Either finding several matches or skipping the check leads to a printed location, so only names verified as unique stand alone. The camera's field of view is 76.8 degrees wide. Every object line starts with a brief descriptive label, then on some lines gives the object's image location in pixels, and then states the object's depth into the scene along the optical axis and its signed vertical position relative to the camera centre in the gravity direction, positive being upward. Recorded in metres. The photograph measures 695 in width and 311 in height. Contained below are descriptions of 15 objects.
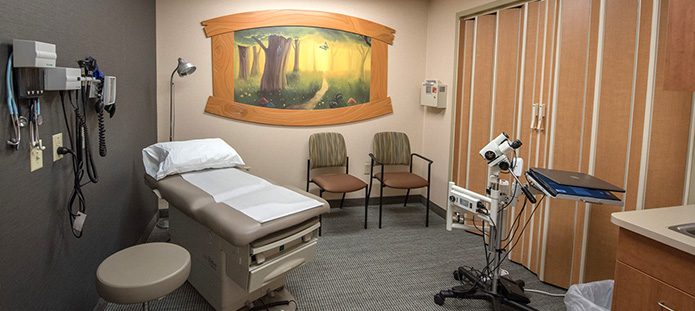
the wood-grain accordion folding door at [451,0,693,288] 2.37 +0.07
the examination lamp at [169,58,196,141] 3.52 +0.25
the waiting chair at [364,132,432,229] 4.52 -0.35
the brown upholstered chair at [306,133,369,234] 4.01 -0.45
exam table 2.12 -0.71
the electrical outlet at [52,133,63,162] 1.88 -0.17
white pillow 2.87 -0.33
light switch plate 1.69 -0.21
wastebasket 2.38 -0.94
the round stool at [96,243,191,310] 1.79 -0.71
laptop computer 2.09 -0.35
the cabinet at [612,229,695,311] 1.68 -0.62
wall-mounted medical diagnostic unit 1.53 +0.04
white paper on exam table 2.26 -0.48
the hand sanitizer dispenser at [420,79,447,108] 4.33 +0.23
